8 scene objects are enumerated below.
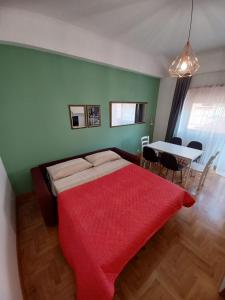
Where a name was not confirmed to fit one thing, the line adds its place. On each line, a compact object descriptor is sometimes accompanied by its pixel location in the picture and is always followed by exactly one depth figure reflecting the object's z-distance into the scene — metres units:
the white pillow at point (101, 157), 2.50
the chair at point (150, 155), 2.80
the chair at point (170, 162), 2.48
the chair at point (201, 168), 2.22
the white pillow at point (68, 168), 2.06
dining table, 2.43
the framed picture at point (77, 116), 2.45
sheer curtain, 2.96
